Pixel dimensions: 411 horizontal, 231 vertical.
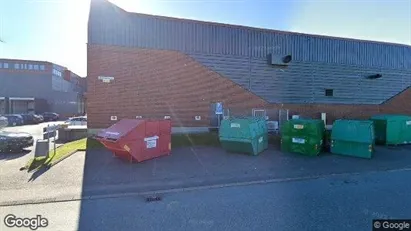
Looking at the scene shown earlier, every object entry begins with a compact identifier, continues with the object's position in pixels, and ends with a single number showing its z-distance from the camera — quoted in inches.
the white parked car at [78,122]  839.4
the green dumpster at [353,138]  380.8
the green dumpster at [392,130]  501.7
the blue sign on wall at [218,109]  614.2
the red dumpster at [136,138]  328.2
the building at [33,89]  1651.1
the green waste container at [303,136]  394.9
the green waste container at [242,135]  384.5
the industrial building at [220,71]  545.0
